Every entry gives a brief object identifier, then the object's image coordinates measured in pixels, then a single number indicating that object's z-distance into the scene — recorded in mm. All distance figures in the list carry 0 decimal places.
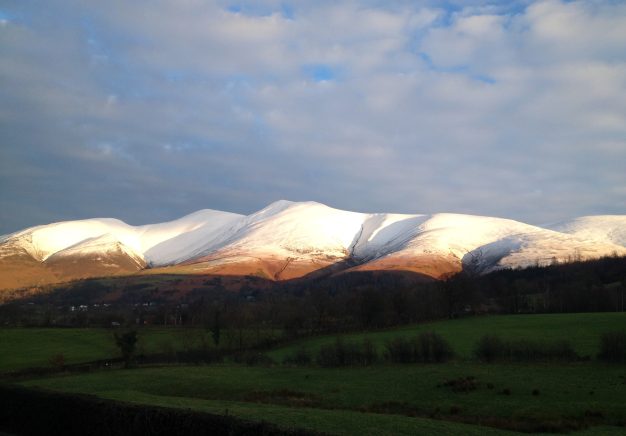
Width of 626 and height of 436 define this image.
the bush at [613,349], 53000
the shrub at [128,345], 83938
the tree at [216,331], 107250
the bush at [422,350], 63844
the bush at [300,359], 72312
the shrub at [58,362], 81288
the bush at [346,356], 67375
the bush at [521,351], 59062
